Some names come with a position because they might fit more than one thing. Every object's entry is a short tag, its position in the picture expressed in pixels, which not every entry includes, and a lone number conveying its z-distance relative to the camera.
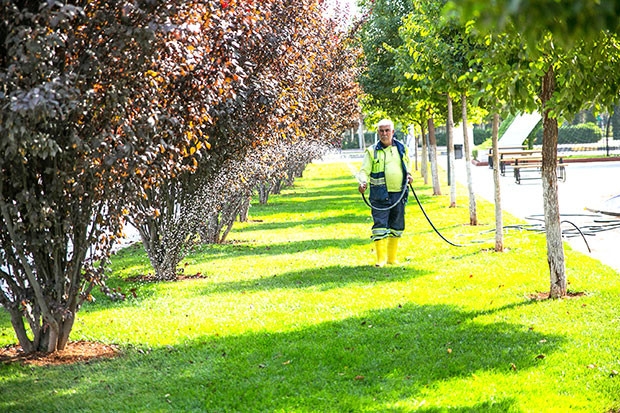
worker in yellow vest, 11.60
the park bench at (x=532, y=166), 29.11
